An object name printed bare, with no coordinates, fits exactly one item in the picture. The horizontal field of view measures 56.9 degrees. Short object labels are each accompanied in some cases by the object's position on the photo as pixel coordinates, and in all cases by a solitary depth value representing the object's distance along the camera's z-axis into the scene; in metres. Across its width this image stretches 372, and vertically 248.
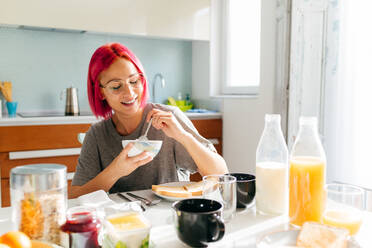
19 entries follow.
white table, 0.76
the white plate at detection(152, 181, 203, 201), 0.99
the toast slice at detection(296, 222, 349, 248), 0.65
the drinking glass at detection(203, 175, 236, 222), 0.85
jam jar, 0.67
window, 2.80
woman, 1.26
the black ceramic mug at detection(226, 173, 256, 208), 0.95
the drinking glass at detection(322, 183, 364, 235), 0.77
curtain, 1.69
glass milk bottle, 0.90
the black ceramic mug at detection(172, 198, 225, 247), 0.70
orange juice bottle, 0.81
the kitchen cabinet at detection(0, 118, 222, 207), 2.31
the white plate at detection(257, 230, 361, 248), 0.68
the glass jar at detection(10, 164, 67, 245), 0.66
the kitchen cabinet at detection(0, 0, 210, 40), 2.47
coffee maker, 2.79
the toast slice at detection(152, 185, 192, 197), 1.00
